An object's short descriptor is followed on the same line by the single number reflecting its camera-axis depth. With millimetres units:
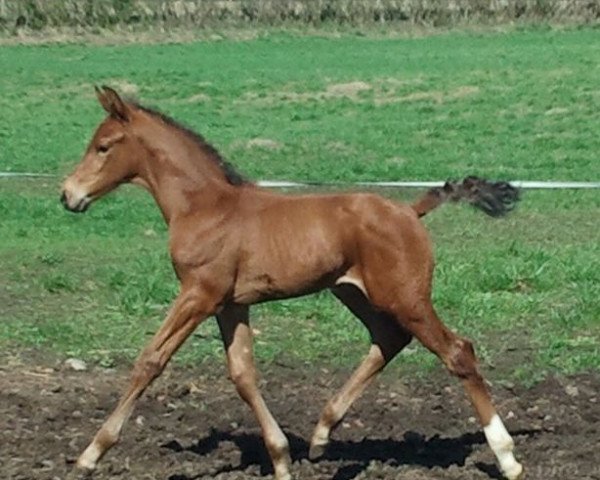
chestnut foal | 10198
